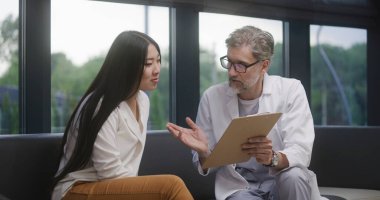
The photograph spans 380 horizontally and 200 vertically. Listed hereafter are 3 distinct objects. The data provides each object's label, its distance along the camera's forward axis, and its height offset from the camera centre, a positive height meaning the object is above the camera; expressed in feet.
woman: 6.51 -0.52
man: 7.25 -0.45
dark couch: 7.82 -1.21
